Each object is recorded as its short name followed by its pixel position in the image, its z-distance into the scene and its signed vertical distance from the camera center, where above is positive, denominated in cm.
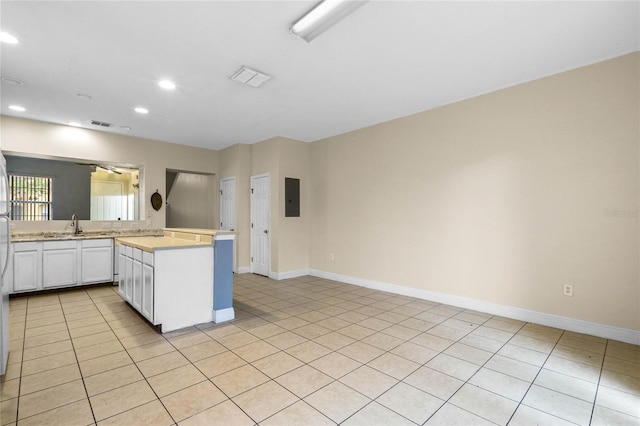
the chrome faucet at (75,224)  509 -11
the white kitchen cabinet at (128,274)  366 -73
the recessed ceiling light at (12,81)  332 +158
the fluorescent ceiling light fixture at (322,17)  203 +149
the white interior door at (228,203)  640 +32
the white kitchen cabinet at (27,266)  427 -71
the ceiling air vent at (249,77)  314 +156
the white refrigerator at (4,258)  221 -31
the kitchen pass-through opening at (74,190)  602 +62
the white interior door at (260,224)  598 -14
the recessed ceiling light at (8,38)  252 +158
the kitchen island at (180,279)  305 -68
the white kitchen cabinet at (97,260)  480 -71
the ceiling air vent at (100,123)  479 +158
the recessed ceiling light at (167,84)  342 +159
